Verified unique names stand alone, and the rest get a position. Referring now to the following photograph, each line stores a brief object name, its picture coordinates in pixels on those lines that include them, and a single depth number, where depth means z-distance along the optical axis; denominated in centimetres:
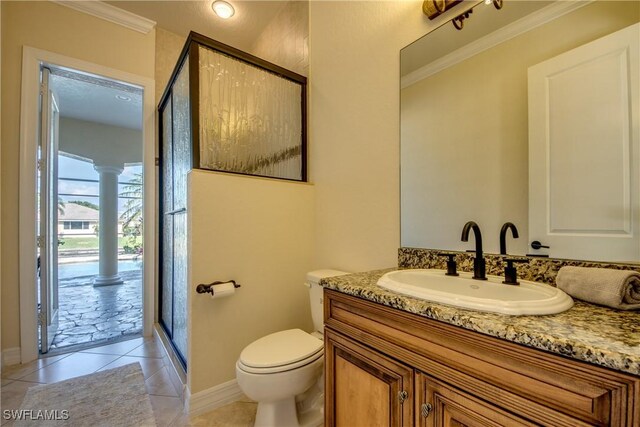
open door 221
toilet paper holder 153
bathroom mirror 87
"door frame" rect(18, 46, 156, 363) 211
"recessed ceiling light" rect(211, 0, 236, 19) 235
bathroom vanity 49
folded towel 71
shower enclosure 165
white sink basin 68
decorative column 464
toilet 127
